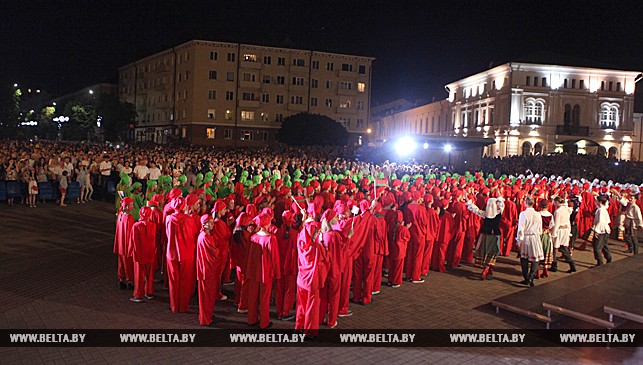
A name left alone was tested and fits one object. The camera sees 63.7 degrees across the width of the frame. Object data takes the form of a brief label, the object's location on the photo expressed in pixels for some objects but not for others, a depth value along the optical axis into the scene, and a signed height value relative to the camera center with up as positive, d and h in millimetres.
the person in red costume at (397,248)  10312 -1656
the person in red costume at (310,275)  7289 -1599
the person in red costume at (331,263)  7586 -1487
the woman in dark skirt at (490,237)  11375 -1462
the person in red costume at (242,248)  7863 -1421
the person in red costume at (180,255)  8211 -1605
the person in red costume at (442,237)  11992 -1592
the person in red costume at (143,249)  8688 -1613
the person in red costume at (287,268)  8055 -1672
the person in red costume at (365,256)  9031 -1654
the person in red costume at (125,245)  9078 -1641
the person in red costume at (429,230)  11181 -1363
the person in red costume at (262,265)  7617 -1563
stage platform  7859 -2080
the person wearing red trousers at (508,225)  13716 -1434
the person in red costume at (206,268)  7828 -1687
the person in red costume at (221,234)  8188 -1222
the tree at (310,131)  58594 +3522
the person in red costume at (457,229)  12398 -1450
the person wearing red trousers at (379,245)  9406 -1458
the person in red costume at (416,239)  10945 -1521
